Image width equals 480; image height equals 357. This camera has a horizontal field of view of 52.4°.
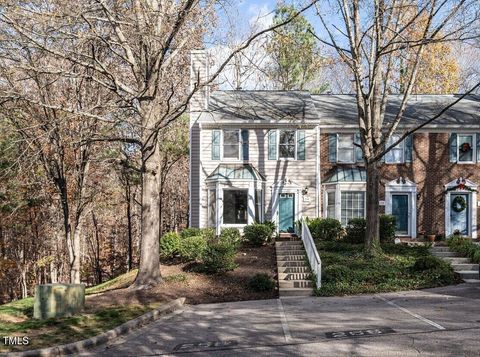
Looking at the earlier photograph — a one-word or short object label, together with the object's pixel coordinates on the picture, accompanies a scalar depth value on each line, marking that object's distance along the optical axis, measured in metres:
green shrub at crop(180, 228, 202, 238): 19.65
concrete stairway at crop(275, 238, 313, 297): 13.93
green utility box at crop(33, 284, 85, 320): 9.98
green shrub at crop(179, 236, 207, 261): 16.93
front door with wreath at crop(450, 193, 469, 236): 22.33
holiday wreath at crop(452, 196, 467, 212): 22.17
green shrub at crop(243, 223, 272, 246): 19.94
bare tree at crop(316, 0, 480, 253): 16.36
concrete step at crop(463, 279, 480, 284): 14.68
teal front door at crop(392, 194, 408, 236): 22.42
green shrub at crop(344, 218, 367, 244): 19.75
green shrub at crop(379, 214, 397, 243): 19.70
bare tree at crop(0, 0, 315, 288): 11.62
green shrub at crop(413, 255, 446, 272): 15.04
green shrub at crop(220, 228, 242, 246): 18.56
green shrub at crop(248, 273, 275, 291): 14.04
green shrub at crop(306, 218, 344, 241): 20.17
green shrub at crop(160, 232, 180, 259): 18.25
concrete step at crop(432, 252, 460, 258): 17.61
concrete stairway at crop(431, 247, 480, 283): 15.34
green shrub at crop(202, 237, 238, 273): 15.55
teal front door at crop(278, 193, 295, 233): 22.23
